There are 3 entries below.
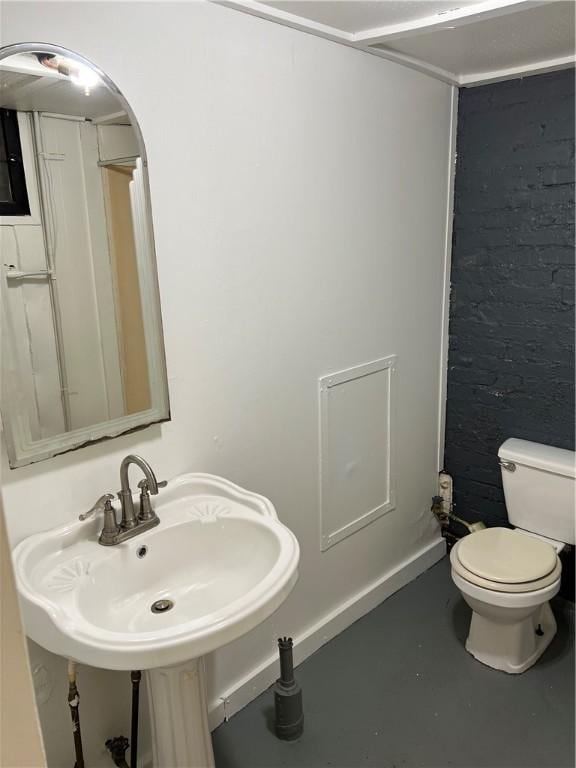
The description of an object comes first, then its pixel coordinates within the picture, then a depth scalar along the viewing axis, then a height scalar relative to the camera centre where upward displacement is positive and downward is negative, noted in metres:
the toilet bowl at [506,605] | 2.02 -1.24
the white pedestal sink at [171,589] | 1.18 -0.77
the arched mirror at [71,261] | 1.30 -0.05
